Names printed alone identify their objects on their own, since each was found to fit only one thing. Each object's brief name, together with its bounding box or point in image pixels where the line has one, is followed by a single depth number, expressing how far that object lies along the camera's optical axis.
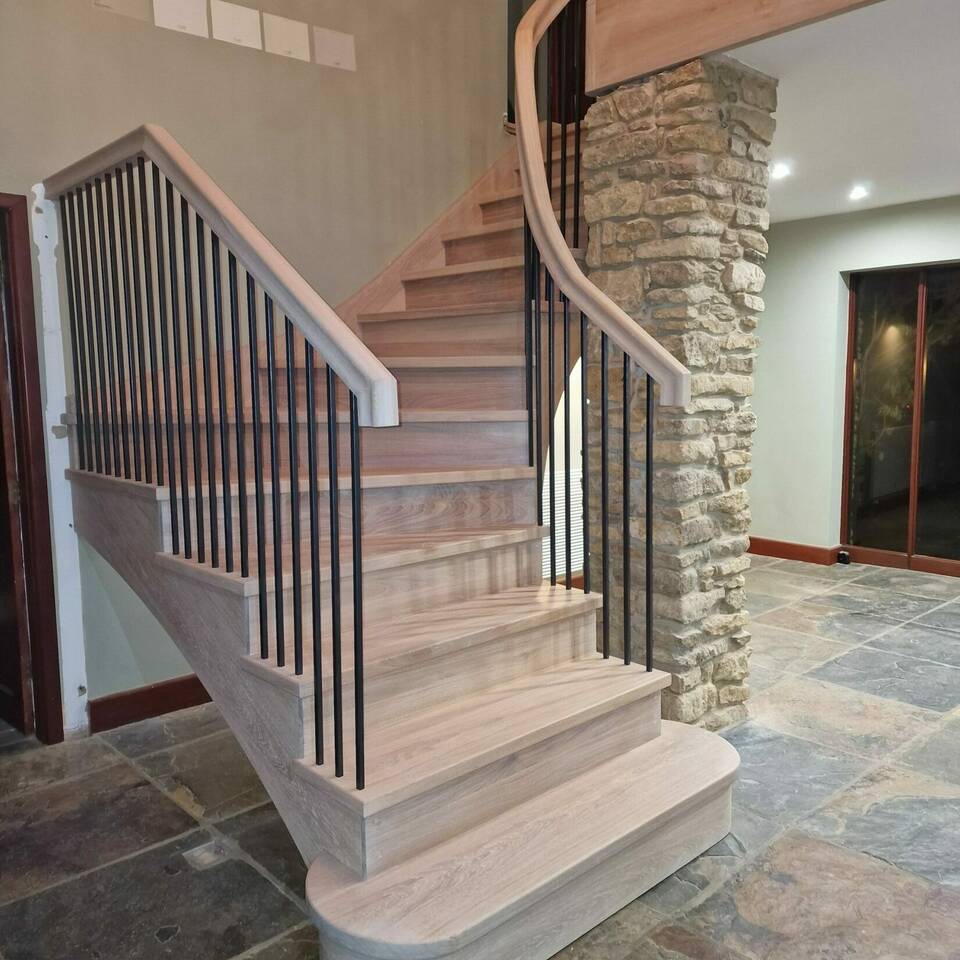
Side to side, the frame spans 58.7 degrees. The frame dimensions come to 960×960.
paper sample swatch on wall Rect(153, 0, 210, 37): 3.12
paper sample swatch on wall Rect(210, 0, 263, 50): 3.26
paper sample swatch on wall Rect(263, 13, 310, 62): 3.41
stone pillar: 2.83
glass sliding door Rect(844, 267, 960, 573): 5.35
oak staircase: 1.76
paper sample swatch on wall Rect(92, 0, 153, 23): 2.98
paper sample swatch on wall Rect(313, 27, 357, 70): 3.58
